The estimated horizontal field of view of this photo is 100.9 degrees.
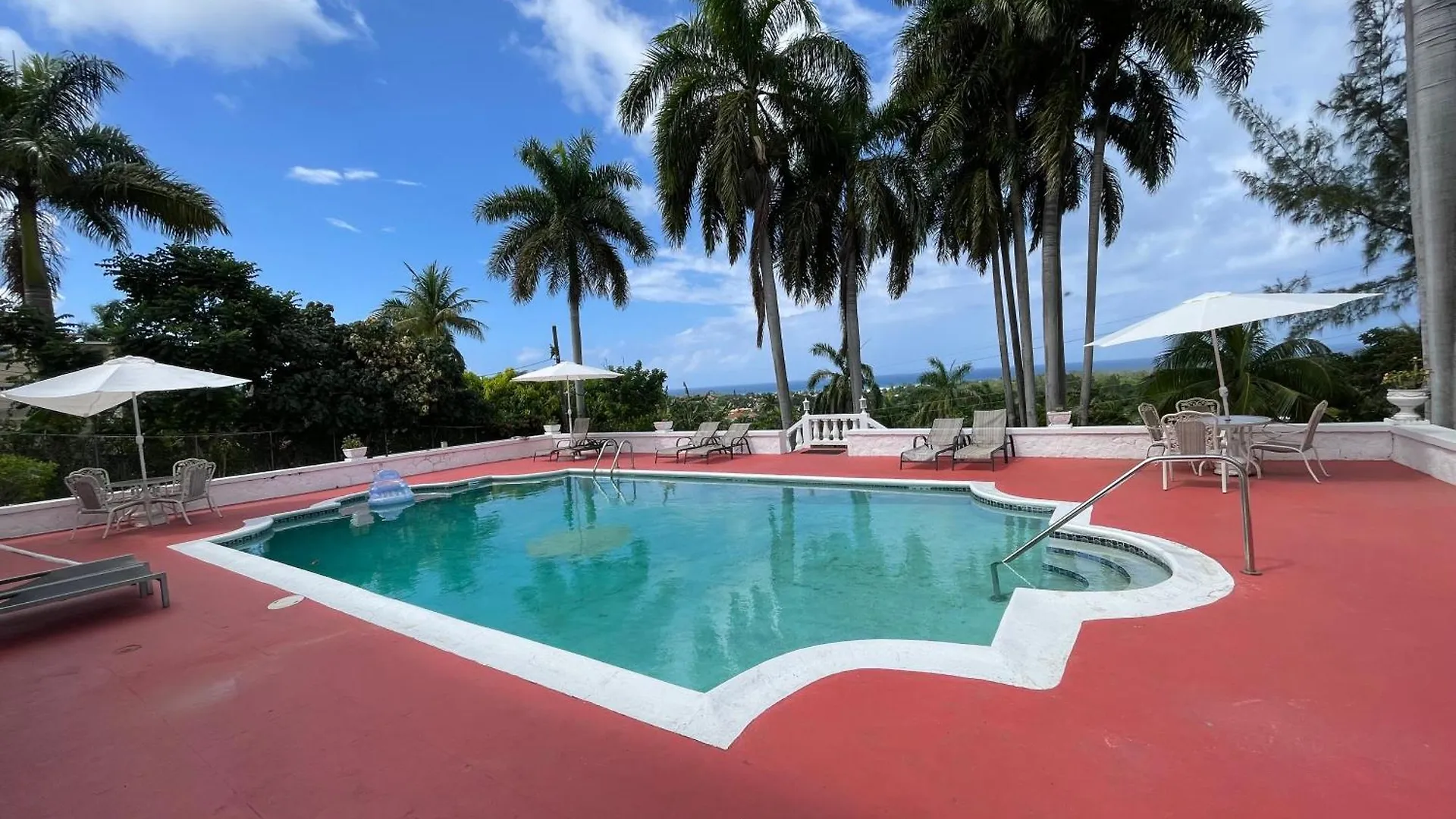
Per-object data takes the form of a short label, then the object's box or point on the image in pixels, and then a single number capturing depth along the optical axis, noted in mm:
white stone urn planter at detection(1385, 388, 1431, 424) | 8070
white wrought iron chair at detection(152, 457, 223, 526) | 9844
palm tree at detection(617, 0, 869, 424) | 15141
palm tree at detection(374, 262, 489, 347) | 30047
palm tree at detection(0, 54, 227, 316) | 13797
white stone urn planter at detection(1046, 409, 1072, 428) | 11609
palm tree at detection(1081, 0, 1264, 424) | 11680
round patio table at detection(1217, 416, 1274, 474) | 7457
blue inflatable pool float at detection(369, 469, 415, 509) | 11703
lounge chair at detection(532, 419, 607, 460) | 16562
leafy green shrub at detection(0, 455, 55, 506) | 10359
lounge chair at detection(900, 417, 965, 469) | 11703
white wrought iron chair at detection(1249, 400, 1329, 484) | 7664
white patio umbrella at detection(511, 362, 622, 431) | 15203
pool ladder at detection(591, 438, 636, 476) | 14304
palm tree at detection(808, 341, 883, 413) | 21516
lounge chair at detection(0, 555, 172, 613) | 4969
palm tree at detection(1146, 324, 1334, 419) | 11578
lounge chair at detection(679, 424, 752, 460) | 15461
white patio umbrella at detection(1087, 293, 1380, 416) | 6914
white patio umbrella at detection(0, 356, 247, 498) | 8211
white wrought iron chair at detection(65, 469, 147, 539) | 8758
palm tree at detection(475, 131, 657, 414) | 18984
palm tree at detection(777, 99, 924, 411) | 15852
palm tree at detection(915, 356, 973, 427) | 20750
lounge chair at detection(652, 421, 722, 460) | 15234
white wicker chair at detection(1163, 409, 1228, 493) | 7574
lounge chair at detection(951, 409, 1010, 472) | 11023
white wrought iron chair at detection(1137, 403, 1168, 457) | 8562
